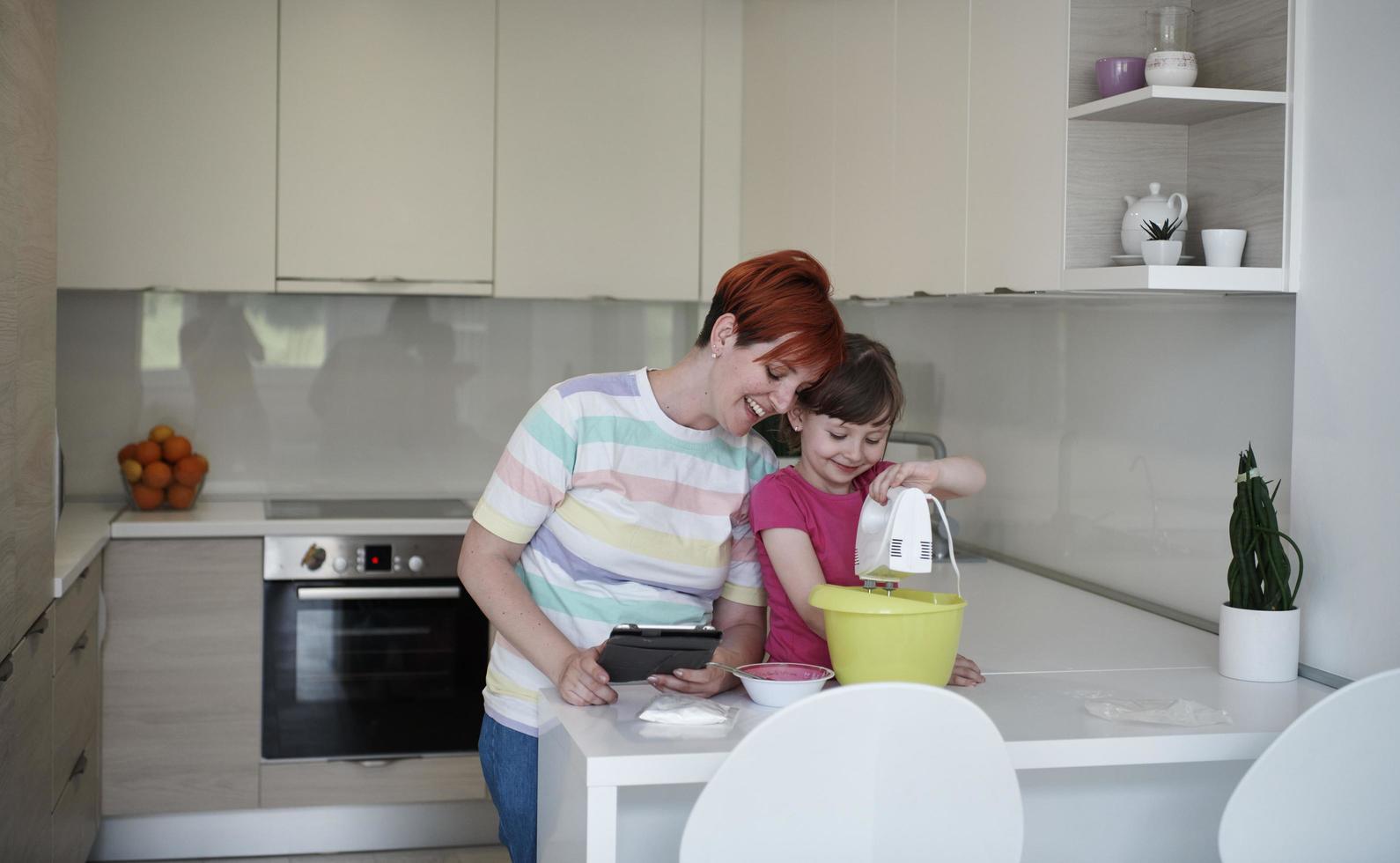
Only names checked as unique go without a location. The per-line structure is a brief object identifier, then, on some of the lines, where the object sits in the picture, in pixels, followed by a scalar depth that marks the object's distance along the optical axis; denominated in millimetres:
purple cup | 1977
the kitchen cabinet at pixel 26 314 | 2129
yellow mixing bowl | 1532
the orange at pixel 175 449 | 3586
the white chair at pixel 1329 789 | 1419
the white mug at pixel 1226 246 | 1935
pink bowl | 1587
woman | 1704
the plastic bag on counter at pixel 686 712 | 1507
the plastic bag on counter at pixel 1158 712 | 1588
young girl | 1800
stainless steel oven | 3348
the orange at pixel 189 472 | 3553
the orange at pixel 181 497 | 3553
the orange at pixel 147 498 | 3527
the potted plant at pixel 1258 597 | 1842
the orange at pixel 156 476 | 3521
